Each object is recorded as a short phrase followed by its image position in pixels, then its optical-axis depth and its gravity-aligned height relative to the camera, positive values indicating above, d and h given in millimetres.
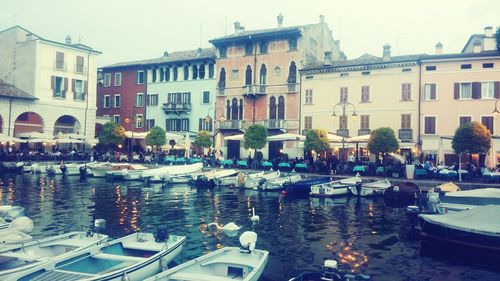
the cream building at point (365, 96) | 39781 +5622
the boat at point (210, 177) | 33812 -2102
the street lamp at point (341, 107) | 42381 +4595
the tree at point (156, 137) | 45562 +1286
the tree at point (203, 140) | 43531 +1030
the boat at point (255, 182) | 32906 -2327
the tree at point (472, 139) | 30016 +1171
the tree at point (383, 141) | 32531 +972
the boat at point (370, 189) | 29344 -2372
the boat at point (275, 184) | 32081 -2358
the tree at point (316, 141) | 35844 +980
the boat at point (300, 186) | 29797 -2333
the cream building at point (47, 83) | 49000 +7612
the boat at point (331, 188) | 29031 -2393
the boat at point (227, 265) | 9781 -2856
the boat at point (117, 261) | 9797 -2839
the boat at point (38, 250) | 9975 -2758
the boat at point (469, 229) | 14820 -2571
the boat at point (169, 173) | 36344 -1990
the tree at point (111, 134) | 47969 +1575
